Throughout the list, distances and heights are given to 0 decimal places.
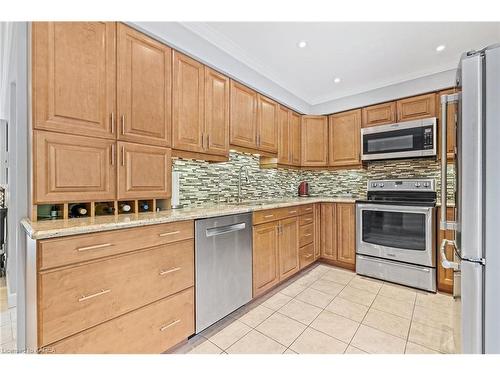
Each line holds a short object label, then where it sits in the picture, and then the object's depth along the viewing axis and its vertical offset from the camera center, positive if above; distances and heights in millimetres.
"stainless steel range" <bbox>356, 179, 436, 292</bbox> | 2541 -564
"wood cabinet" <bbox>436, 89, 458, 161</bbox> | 2566 +704
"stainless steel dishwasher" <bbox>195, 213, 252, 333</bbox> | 1716 -651
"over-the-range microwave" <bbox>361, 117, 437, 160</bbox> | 2805 +603
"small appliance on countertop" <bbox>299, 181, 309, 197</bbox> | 3990 -48
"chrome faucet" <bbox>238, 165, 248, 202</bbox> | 2950 +156
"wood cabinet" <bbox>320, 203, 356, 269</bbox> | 3125 -665
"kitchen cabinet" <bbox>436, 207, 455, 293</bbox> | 2453 -903
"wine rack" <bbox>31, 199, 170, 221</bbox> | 1461 -158
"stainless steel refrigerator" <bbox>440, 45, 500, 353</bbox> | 1051 -63
